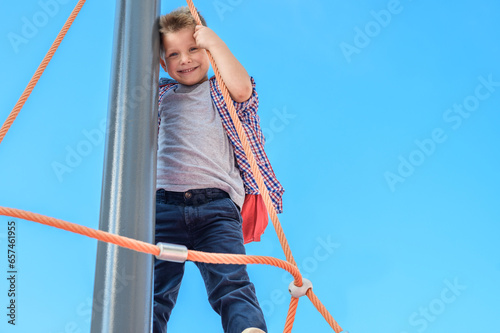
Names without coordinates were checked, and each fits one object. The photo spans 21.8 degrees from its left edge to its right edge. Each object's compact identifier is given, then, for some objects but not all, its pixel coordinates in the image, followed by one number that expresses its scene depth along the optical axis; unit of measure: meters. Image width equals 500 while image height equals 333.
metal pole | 2.94
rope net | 2.74
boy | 3.34
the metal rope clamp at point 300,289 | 3.08
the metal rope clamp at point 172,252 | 2.81
